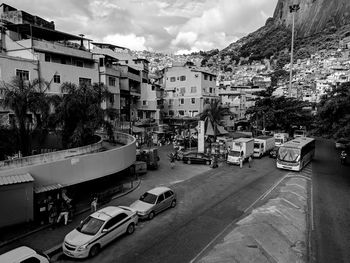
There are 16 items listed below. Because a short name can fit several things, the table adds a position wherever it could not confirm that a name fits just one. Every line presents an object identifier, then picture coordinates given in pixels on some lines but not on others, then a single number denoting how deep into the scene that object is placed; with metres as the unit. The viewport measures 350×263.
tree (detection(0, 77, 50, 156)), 18.44
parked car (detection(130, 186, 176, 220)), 15.72
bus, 27.75
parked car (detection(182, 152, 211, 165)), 31.28
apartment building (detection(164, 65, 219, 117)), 53.88
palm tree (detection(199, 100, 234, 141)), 42.66
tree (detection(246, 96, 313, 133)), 54.94
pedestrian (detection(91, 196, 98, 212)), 16.59
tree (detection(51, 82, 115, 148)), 20.34
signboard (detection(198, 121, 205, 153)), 35.09
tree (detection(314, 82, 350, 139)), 21.92
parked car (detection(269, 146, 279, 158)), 36.00
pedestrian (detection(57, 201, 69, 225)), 14.64
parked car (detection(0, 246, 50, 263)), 9.57
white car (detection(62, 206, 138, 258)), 11.49
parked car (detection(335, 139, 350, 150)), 44.08
